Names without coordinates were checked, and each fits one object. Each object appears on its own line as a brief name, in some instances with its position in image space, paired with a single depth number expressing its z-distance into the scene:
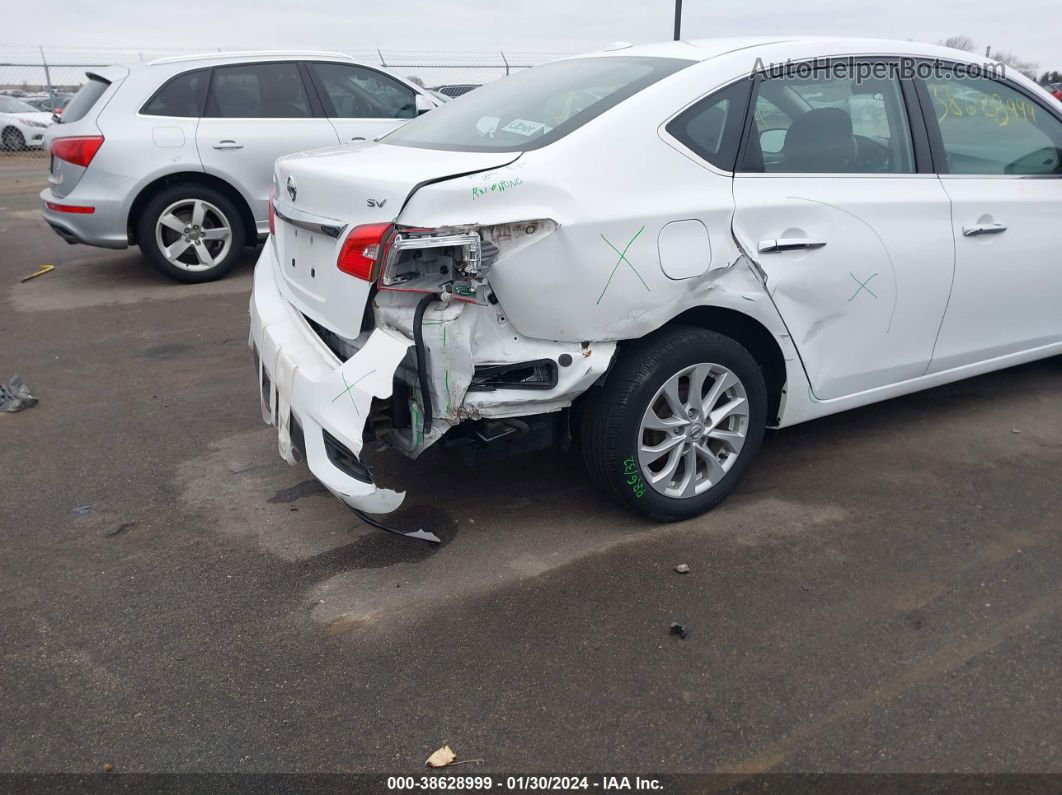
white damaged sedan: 2.90
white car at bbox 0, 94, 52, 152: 19.73
